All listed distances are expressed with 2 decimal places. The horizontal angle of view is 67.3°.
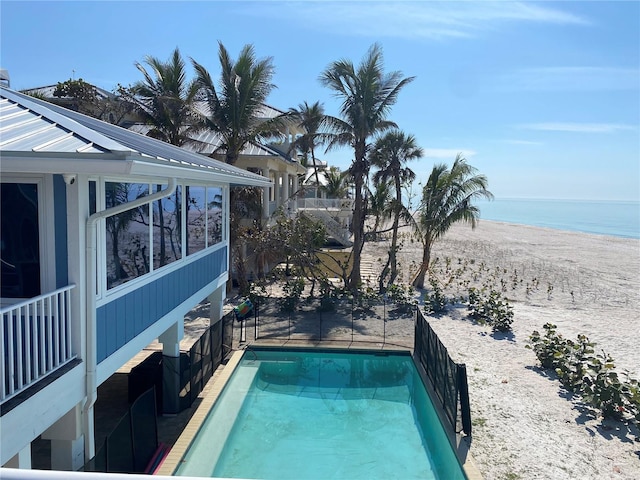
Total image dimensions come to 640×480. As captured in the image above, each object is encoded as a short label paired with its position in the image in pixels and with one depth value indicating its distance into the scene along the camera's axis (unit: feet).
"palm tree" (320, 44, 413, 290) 69.10
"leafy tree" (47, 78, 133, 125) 72.18
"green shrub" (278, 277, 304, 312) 61.26
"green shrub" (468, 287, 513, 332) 55.83
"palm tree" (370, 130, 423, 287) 75.46
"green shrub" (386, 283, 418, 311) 61.72
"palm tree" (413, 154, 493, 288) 77.30
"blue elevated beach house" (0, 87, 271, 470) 14.29
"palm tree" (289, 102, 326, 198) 73.51
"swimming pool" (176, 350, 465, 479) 28.17
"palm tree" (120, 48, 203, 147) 69.92
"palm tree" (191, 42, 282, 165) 69.31
